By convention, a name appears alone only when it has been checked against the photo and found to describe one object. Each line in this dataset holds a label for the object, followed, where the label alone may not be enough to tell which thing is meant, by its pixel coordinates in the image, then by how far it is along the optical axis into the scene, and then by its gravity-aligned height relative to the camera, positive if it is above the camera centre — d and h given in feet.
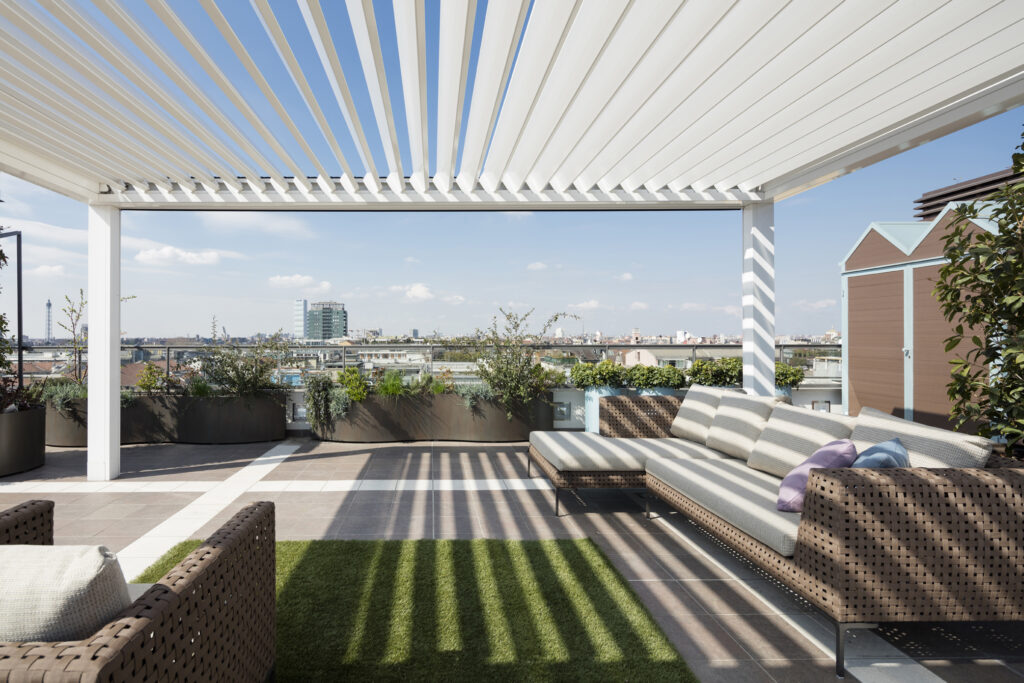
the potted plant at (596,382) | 20.24 -1.55
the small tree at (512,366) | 20.68 -0.95
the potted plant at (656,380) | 20.04 -1.45
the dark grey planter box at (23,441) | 15.76 -3.07
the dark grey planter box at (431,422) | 20.90 -3.22
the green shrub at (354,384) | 20.94 -1.69
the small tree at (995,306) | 7.58 +0.56
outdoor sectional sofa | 6.29 -2.51
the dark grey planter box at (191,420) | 20.45 -3.08
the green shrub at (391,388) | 21.07 -1.85
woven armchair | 2.99 -2.01
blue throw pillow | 7.25 -1.61
